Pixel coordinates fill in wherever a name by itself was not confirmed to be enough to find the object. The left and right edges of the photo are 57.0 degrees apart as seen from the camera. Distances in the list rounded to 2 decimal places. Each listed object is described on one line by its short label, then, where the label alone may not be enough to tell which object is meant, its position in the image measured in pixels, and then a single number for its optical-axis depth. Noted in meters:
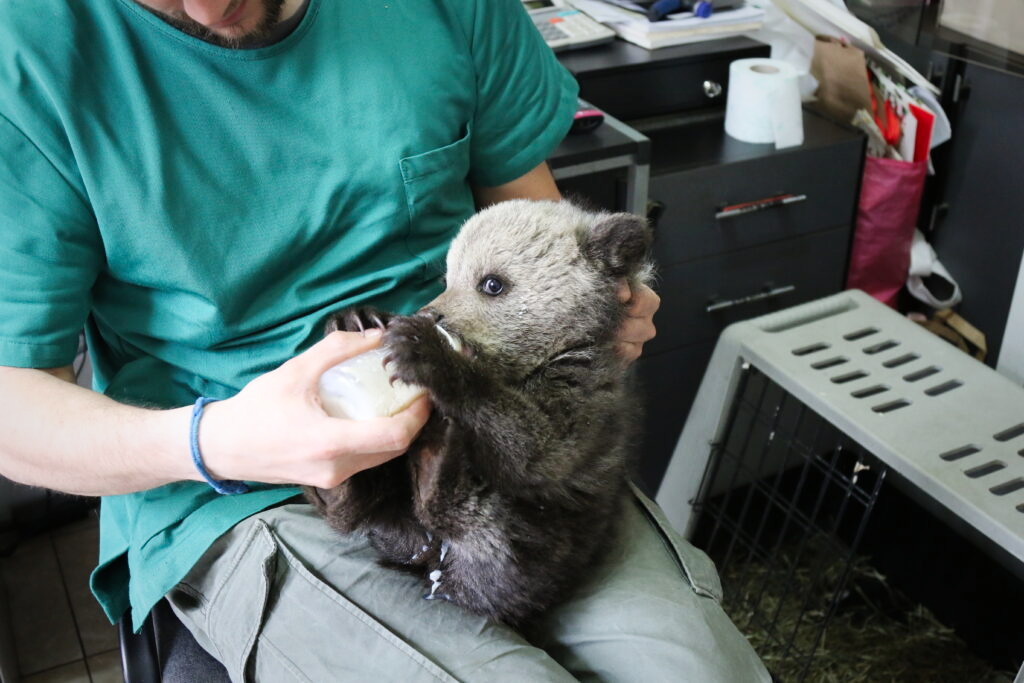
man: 1.04
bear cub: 1.10
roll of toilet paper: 2.11
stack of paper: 2.21
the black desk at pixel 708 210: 2.12
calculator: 2.17
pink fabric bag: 2.28
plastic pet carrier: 1.54
